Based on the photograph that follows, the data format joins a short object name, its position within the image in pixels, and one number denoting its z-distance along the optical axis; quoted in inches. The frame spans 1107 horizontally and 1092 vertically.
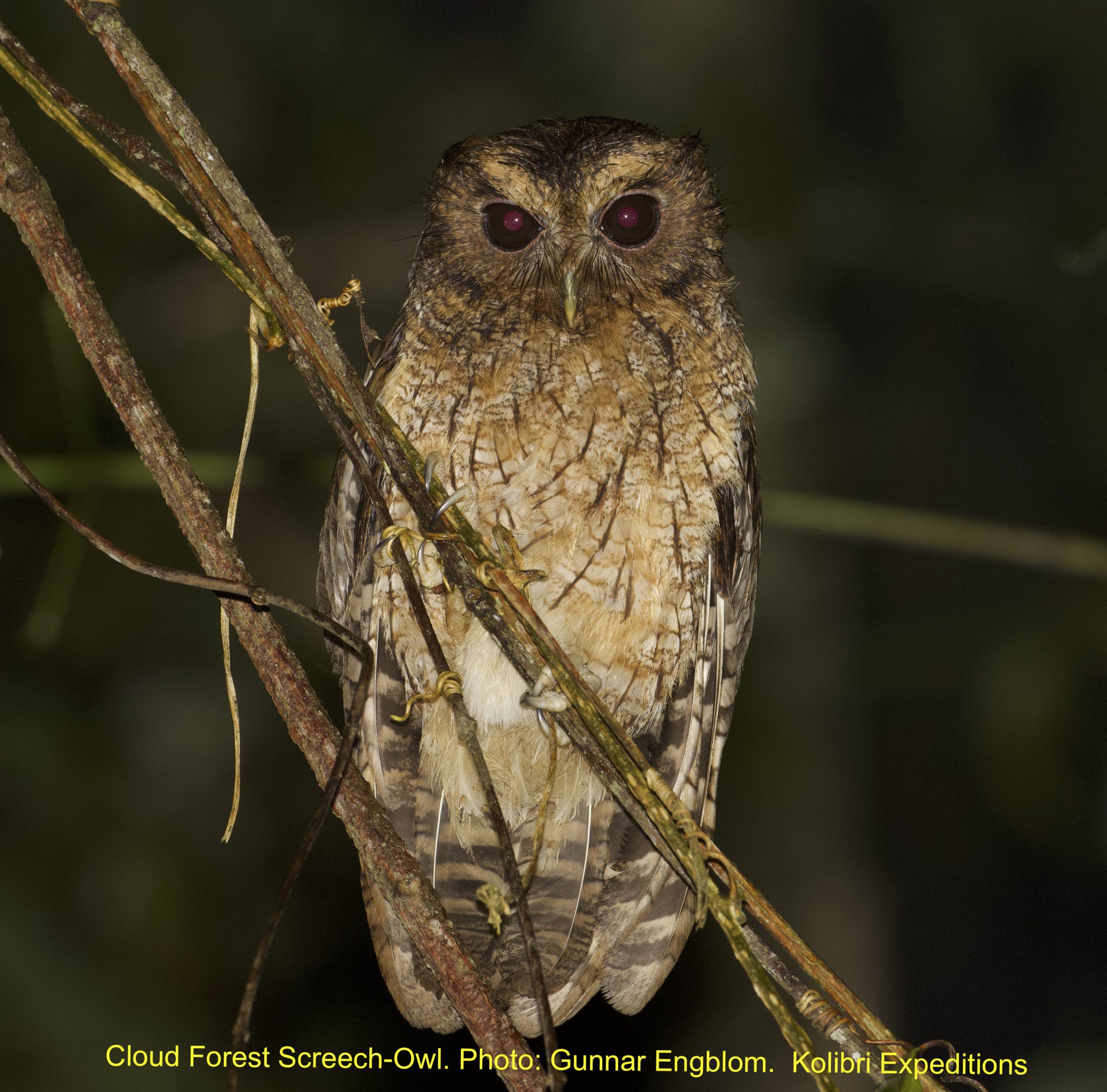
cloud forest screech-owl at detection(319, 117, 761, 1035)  214.0
